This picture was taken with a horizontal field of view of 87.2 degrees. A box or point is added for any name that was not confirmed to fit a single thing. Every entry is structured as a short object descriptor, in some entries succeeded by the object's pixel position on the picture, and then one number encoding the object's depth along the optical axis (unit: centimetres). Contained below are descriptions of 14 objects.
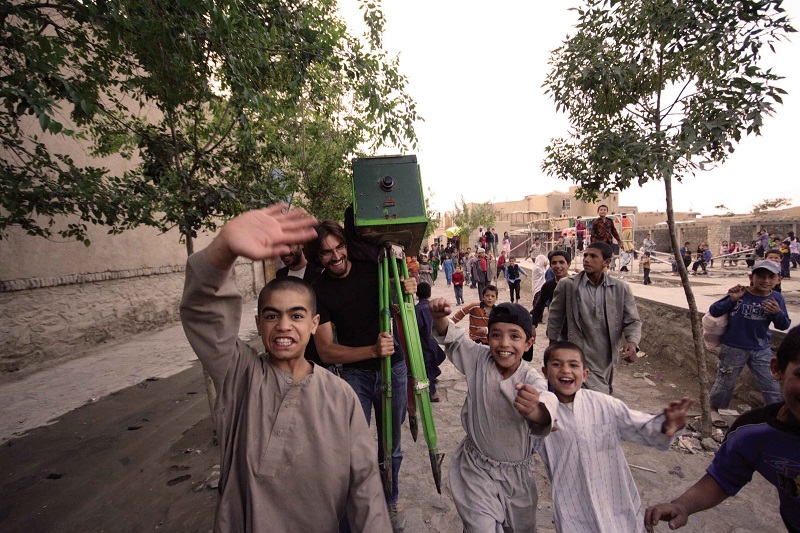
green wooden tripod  210
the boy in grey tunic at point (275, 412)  132
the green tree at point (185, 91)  280
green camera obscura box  246
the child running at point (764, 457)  139
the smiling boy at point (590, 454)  197
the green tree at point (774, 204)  3738
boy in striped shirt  597
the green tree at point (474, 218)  4147
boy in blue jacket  392
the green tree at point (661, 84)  330
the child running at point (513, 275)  1156
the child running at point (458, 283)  1279
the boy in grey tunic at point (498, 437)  206
